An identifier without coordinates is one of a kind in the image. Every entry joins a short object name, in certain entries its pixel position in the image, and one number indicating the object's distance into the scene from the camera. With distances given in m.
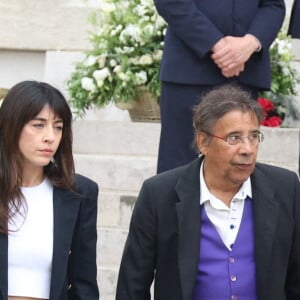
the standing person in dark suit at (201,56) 10.96
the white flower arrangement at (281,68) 15.21
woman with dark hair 9.15
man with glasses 8.97
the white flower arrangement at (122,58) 14.98
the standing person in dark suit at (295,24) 11.48
